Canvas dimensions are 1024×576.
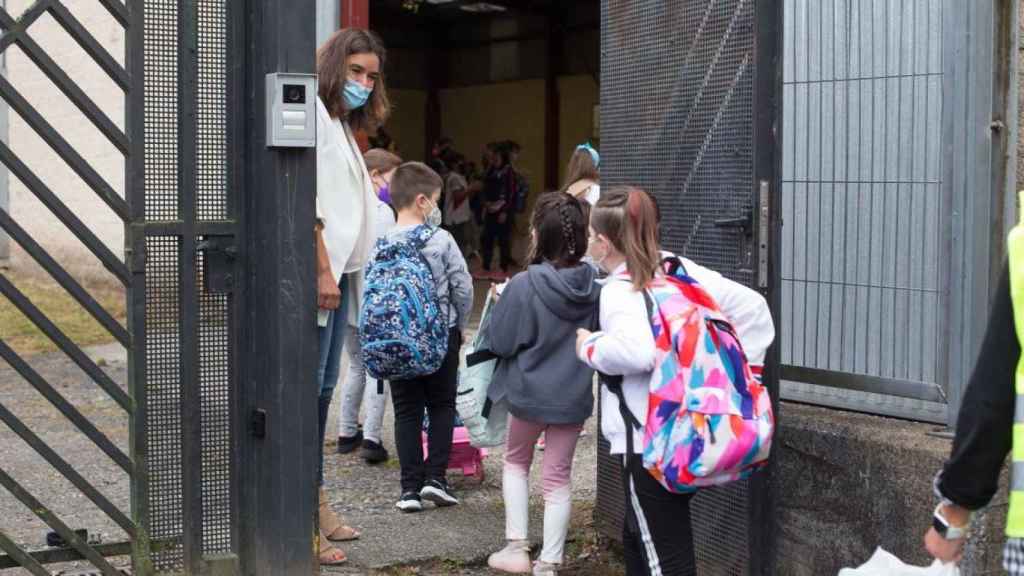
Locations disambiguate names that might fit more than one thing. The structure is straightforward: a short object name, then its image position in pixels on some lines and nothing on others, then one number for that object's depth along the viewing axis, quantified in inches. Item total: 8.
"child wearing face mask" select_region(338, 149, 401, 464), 267.1
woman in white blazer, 196.2
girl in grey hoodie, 197.6
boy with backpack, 228.1
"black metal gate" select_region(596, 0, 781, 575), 170.4
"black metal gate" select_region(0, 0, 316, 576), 166.7
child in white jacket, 153.4
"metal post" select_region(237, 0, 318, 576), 172.7
